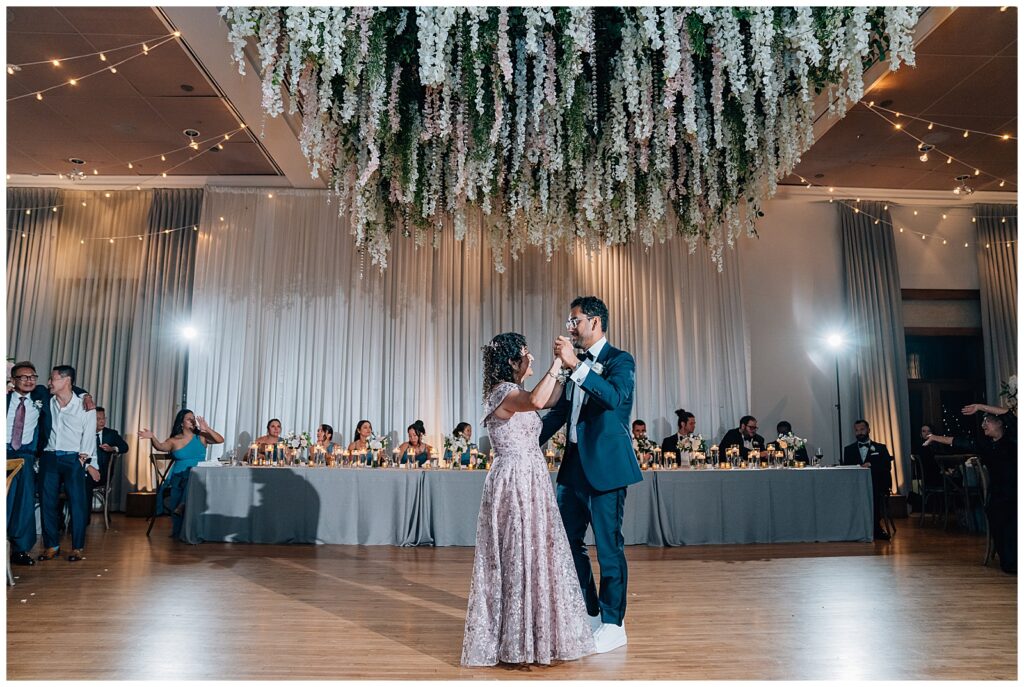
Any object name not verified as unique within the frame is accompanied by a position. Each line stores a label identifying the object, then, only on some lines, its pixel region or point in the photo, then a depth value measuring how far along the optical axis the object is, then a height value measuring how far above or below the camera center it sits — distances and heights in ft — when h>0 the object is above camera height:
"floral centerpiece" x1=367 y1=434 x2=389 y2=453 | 22.56 +0.13
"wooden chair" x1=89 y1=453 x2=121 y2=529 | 24.12 -1.40
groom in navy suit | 10.84 -0.13
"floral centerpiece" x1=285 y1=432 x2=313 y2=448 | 23.15 +0.24
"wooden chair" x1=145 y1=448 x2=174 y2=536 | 23.91 -0.65
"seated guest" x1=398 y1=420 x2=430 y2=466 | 23.44 +0.07
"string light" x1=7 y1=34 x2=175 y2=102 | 20.89 +11.89
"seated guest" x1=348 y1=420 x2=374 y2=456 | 26.61 +0.50
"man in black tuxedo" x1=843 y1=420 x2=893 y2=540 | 24.08 -0.43
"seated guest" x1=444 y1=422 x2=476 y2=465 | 22.84 +0.51
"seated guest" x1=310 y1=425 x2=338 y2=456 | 23.64 +0.39
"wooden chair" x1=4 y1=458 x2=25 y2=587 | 15.03 -0.34
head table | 21.02 -1.69
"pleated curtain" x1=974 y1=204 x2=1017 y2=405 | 33.35 +7.32
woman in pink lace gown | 9.80 -1.48
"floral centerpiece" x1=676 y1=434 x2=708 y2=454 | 23.46 +0.05
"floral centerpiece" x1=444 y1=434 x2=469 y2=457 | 22.53 +0.09
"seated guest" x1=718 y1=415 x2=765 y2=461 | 25.14 +0.37
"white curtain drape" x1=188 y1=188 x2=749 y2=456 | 31.01 +5.59
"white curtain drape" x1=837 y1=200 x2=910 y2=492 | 32.24 +5.35
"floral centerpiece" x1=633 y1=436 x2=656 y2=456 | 22.65 +0.03
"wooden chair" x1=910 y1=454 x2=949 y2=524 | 25.88 -1.58
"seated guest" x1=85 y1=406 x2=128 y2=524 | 26.30 +0.20
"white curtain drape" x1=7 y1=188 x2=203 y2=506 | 30.89 +6.67
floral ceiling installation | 11.93 +6.61
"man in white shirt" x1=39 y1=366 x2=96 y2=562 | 18.08 -0.24
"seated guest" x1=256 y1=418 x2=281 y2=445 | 27.65 +0.71
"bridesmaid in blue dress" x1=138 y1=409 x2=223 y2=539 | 22.80 -0.06
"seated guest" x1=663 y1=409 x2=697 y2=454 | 28.76 +0.71
